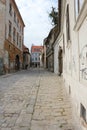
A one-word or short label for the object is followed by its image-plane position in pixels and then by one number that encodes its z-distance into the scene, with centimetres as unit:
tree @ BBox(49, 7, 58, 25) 1508
